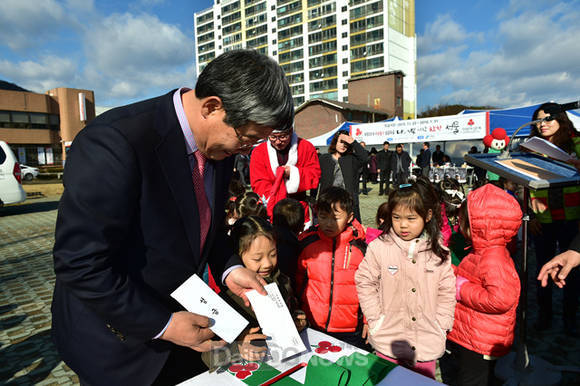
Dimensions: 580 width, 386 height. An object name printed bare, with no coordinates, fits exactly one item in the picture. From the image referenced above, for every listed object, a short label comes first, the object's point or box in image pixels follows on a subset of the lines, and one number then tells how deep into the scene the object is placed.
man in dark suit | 1.00
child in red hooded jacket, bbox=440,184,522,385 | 2.14
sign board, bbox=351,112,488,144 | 12.20
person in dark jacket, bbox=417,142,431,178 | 14.39
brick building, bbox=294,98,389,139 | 38.88
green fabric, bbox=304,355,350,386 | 1.19
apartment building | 56.53
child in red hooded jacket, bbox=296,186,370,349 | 2.50
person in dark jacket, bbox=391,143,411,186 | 13.34
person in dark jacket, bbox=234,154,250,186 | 11.87
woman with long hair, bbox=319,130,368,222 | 4.99
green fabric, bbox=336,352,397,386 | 1.23
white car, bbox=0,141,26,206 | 9.62
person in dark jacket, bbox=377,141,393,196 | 13.71
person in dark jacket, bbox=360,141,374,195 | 14.36
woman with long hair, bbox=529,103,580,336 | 3.10
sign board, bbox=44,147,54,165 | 47.31
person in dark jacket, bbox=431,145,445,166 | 16.92
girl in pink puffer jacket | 2.13
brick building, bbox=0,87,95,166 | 44.47
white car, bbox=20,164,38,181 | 27.92
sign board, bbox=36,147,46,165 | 46.81
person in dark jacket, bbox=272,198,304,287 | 2.61
